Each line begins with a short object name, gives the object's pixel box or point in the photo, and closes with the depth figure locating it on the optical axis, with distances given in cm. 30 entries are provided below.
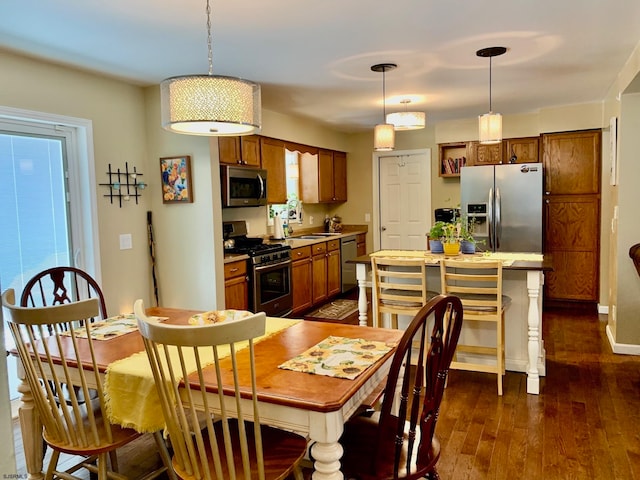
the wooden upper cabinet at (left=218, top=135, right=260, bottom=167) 441
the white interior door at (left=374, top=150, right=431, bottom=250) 683
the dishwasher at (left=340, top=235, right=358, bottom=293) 657
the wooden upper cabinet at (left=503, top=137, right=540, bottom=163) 582
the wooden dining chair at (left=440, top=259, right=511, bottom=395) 307
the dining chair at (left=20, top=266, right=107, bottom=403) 251
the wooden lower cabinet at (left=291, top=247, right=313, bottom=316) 536
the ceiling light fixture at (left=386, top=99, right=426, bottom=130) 426
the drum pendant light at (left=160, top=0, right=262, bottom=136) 183
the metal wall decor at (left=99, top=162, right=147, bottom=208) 378
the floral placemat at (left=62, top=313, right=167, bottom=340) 222
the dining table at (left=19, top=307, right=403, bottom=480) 142
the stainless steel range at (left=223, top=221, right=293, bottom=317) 455
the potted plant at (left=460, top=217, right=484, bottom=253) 369
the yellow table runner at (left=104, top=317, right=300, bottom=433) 169
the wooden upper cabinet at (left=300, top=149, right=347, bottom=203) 641
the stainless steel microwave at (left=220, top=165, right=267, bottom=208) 444
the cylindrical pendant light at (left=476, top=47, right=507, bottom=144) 364
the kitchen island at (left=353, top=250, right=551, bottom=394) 316
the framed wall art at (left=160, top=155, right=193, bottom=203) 400
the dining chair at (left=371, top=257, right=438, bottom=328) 324
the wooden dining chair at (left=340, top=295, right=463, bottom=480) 145
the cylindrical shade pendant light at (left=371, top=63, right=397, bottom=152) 416
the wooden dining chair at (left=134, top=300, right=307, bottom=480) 135
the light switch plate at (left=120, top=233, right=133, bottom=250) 390
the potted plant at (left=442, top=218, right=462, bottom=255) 362
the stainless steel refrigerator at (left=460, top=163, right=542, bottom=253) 538
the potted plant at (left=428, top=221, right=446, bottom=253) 371
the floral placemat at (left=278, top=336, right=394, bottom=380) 167
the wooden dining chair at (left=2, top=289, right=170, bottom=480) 172
